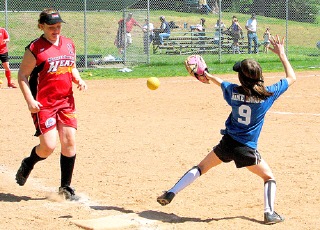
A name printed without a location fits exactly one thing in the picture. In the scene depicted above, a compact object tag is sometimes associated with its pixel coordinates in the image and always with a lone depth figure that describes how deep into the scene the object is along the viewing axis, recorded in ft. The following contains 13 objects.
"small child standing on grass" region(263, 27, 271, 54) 97.25
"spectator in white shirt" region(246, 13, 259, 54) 93.45
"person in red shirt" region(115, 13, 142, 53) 84.58
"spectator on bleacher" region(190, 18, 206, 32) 97.96
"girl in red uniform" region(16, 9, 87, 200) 22.97
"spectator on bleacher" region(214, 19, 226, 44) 93.72
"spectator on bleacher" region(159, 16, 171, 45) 94.48
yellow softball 36.47
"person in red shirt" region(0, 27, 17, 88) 58.08
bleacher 95.09
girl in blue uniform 19.90
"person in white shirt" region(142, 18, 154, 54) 81.76
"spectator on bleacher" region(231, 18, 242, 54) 95.76
